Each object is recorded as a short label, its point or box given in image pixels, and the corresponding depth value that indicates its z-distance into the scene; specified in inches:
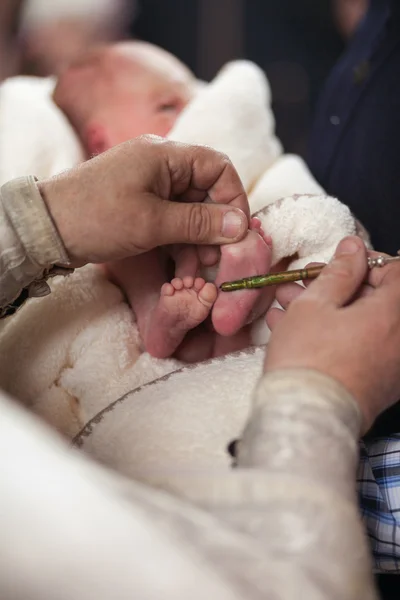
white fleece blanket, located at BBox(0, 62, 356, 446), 30.3
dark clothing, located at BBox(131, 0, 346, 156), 83.3
